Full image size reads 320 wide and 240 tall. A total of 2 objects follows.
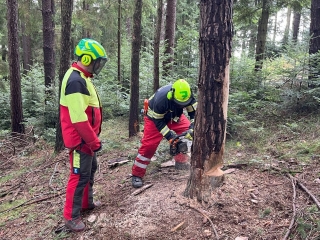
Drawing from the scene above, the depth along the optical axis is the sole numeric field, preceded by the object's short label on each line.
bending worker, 4.65
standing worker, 3.51
